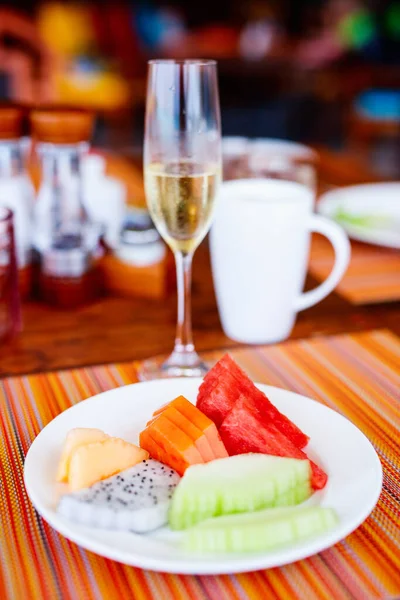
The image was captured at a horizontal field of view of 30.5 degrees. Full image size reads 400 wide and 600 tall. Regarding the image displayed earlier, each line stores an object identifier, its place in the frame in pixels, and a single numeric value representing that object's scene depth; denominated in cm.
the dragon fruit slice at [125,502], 48
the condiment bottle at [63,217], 95
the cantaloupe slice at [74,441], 54
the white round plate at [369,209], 118
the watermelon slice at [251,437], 56
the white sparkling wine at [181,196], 76
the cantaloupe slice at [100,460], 52
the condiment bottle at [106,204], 102
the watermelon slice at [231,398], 60
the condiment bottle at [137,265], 99
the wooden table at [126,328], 84
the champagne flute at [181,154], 74
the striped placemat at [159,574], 47
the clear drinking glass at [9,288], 85
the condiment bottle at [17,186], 95
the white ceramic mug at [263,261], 86
